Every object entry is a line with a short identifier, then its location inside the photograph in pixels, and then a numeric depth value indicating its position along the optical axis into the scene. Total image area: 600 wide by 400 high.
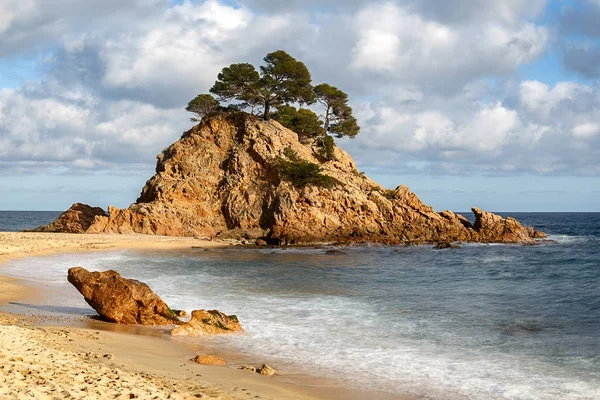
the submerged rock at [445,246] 43.37
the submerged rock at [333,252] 38.93
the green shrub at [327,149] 57.84
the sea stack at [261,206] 48.09
